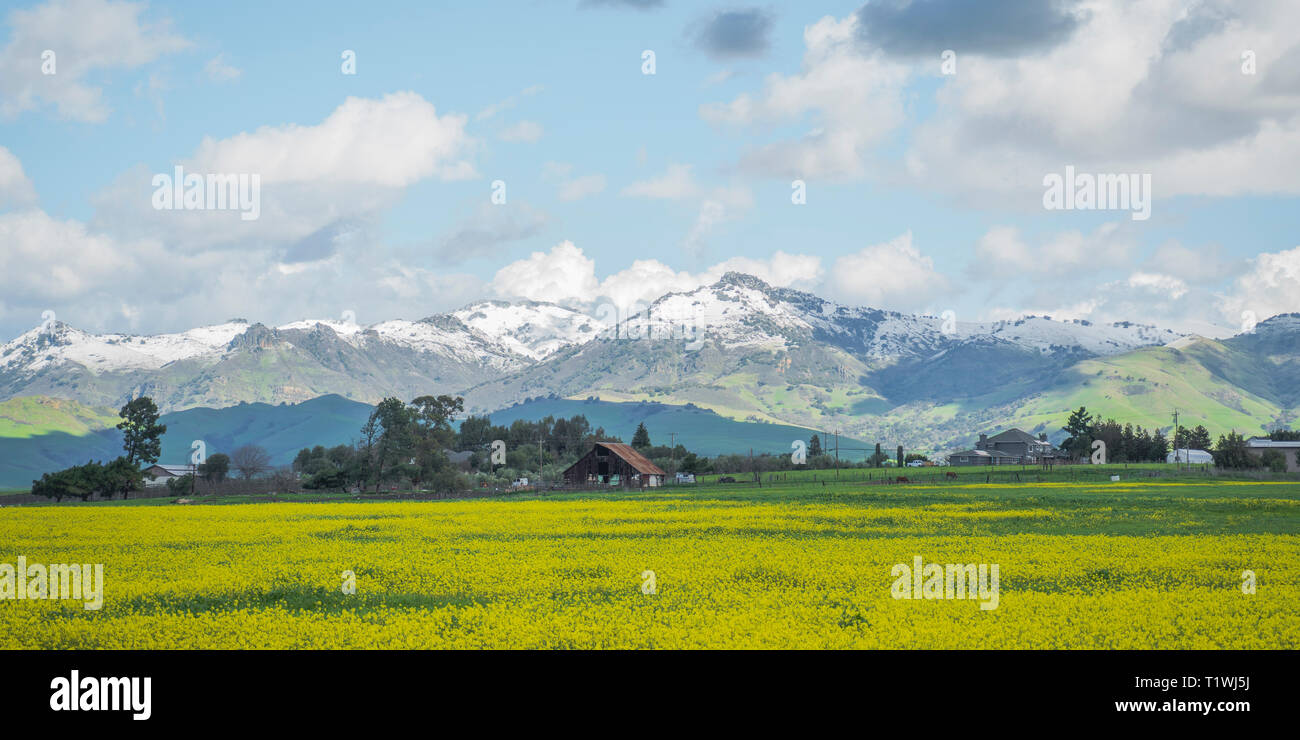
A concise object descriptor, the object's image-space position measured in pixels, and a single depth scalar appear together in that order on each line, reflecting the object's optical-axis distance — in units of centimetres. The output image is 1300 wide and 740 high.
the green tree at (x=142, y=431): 11869
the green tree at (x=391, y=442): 12650
